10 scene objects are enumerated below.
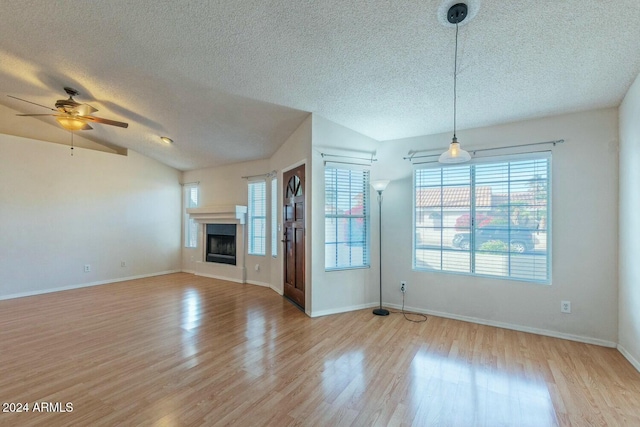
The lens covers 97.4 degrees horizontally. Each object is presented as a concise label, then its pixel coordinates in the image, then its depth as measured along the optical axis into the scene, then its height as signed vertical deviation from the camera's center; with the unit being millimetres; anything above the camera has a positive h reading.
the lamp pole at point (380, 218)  3914 -9
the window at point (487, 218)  3377 +5
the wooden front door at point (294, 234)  4282 -276
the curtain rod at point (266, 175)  5532 +857
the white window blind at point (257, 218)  5906 -36
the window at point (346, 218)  4059 -14
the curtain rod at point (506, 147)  3285 +904
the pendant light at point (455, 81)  1998 +1388
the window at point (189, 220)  7234 -127
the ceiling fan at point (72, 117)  3818 +1353
